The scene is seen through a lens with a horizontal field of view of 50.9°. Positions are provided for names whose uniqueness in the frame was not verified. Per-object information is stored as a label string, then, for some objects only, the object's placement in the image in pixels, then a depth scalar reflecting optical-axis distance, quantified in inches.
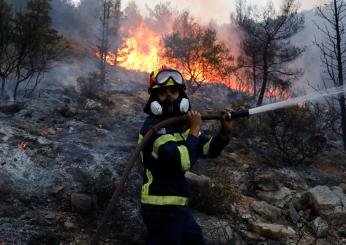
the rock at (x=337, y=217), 255.8
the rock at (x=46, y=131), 351.6
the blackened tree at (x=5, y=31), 463.8
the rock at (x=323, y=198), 263.0
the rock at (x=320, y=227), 241.4
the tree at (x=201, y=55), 932.6
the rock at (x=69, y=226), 186.7
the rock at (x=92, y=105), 506.2
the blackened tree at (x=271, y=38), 728.0
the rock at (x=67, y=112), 438.3
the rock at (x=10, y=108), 405.1
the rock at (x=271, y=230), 224.1
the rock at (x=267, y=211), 255.0
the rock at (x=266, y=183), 310.7
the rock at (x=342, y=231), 246.0
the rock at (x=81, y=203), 207.0
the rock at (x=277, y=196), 287.2
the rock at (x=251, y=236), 221.3
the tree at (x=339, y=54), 512.8
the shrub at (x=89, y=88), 588.7
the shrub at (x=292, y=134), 421.0
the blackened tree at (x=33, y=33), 485.4
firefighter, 108.1
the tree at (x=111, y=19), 975.8
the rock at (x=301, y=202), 277.7
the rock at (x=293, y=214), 260.0
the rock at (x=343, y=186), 343.6
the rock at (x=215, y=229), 192.1
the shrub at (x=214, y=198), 233.9
